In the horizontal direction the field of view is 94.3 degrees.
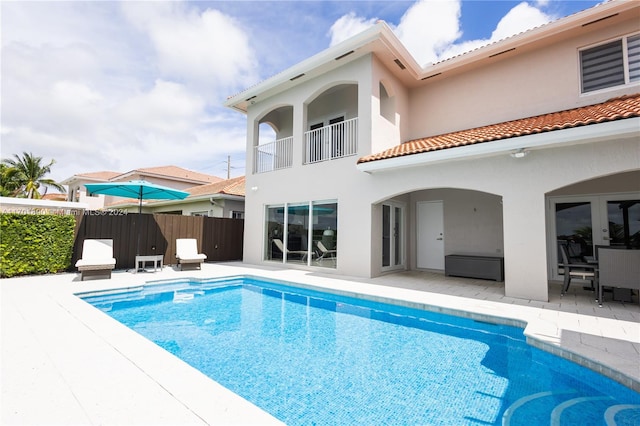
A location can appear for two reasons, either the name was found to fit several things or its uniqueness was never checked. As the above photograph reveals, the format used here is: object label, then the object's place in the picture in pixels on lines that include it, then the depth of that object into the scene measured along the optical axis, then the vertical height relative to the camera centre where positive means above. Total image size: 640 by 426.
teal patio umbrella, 11.20 +1.48
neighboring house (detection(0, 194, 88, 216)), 10.18 +0.70
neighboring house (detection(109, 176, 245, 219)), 17.61 +1.67
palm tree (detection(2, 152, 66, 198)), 36.06 +6.22
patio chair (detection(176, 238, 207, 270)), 12.00 -1.08
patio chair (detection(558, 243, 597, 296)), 7.38 -0.94
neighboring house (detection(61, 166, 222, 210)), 26.69 +4.71
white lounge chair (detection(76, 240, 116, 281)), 9.54 -1.10
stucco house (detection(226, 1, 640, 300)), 7.47 +2.25
